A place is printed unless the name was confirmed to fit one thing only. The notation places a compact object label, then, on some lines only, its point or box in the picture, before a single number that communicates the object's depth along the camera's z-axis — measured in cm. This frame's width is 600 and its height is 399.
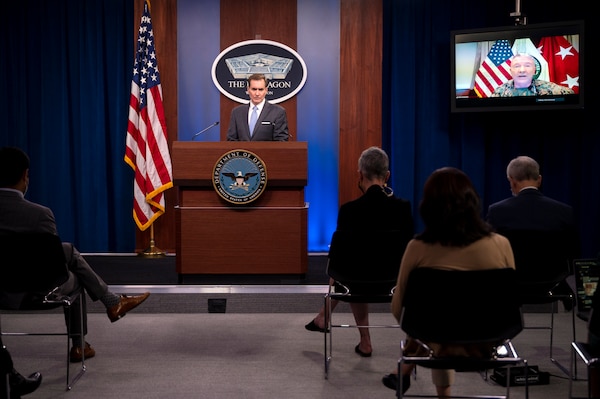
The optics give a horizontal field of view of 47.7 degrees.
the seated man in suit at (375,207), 367
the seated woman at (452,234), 244
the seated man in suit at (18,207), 346
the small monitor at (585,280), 325
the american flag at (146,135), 706
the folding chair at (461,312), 239
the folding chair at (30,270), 328
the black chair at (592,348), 240
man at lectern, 609
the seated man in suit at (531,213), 362
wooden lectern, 533
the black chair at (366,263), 347
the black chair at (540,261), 355
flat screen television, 668
